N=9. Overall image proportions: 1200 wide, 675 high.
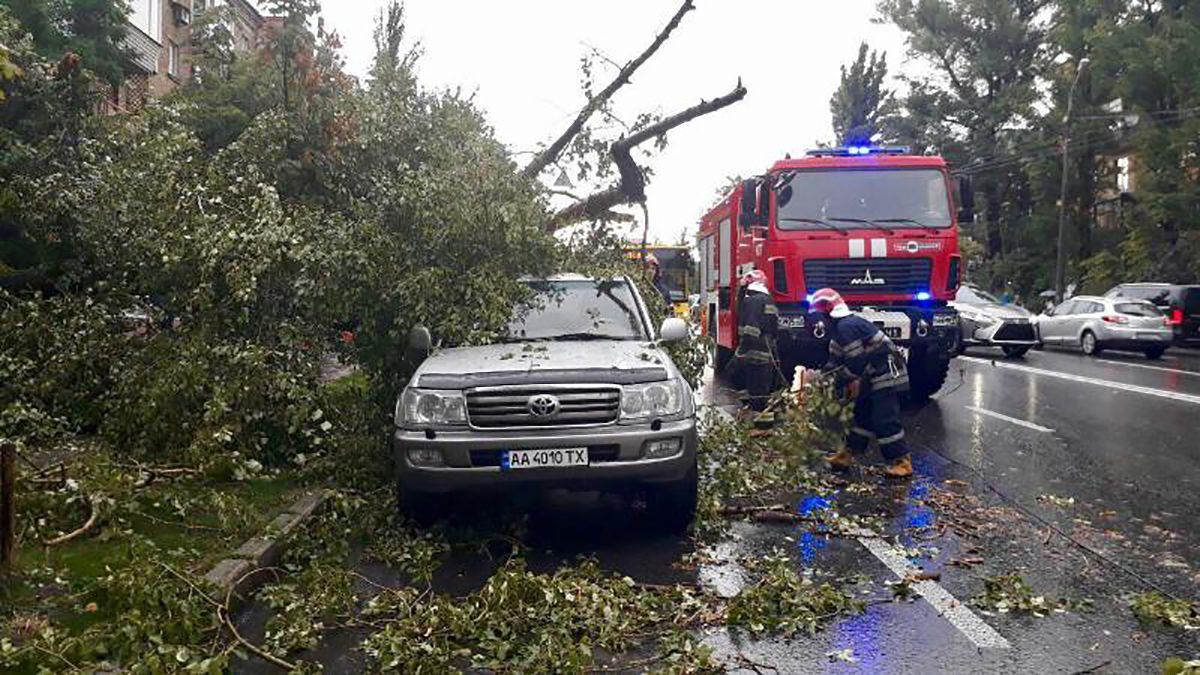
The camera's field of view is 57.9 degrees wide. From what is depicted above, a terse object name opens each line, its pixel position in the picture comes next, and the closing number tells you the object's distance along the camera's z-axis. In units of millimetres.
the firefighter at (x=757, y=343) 11250
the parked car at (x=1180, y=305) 26031
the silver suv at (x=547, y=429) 6238
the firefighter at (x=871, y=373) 8898
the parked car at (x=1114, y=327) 23734
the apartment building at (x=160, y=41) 25647
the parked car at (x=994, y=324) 22516
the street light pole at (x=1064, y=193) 35188
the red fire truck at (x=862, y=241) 12359
